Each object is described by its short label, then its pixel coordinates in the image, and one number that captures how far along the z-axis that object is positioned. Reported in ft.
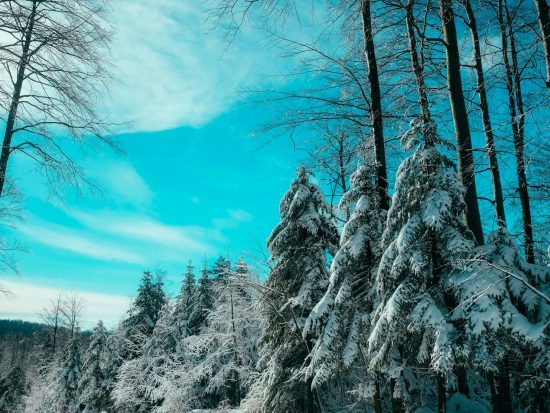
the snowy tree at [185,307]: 107.04
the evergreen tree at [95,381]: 116.47
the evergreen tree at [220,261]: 125.25
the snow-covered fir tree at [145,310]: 114.62
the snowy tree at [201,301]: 108.25
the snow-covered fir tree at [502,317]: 20.57
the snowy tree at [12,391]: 154.75
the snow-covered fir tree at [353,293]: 32.86
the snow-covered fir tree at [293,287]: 47.34
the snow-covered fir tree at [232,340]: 63.05
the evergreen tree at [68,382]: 127.44
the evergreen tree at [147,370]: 84.33
